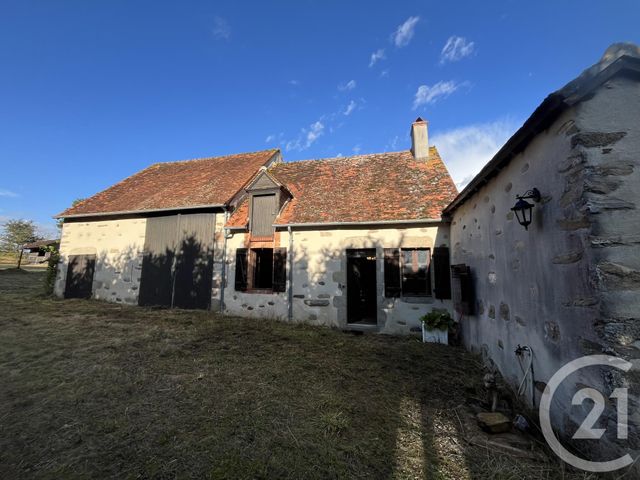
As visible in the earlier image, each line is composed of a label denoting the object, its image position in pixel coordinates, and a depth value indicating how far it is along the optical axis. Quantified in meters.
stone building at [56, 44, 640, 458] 2.59
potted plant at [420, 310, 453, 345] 6.97
